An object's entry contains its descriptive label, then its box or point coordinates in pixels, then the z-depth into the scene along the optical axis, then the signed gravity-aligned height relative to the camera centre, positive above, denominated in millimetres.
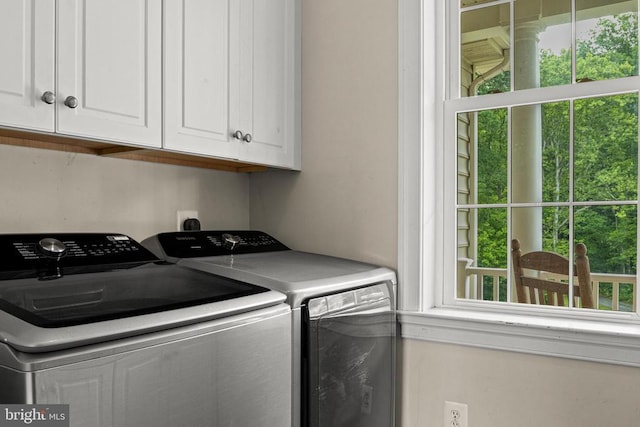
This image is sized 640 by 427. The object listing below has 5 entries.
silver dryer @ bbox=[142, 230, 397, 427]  1433 -314
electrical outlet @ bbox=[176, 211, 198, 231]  2018 -1
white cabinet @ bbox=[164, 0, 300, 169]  1654 +495
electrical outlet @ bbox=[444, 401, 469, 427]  1842 -720
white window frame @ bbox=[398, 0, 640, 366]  1794 +9
